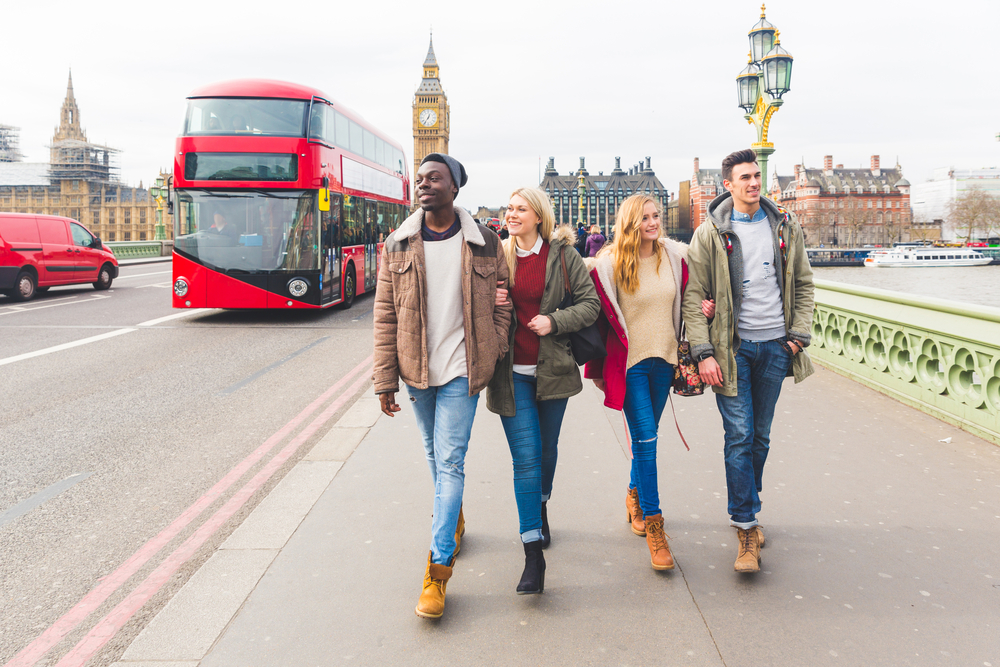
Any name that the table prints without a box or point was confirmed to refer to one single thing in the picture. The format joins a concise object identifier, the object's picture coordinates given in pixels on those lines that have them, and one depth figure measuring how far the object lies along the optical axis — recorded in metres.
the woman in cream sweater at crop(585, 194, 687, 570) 3.30
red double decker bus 11.66
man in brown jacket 2.86
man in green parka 3.29
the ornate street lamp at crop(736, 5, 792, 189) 11.23
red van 16.02
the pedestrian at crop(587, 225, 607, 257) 16.33
